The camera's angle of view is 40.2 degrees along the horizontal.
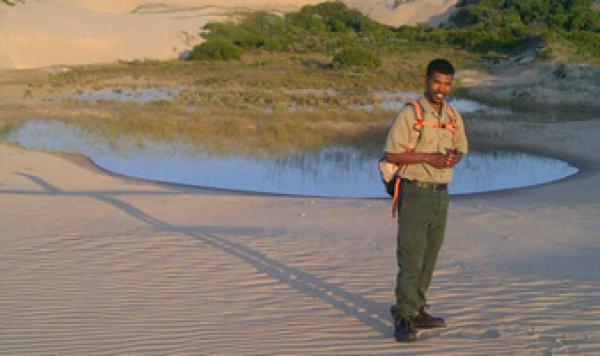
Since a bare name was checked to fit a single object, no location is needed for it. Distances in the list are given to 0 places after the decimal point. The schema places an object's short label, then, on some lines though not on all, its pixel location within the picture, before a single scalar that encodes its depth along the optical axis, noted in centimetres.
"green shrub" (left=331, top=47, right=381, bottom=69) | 3819
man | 521
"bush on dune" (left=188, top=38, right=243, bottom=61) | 4328
